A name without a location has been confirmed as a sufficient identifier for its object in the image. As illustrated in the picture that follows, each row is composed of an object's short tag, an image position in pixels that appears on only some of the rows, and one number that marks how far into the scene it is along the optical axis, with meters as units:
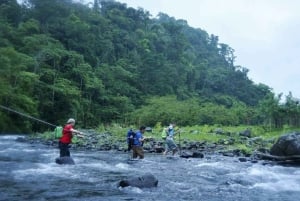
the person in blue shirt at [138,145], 18.02
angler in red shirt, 13.71
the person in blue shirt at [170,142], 21.42
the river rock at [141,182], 10.90
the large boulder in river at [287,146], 18.94
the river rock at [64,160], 15.20
